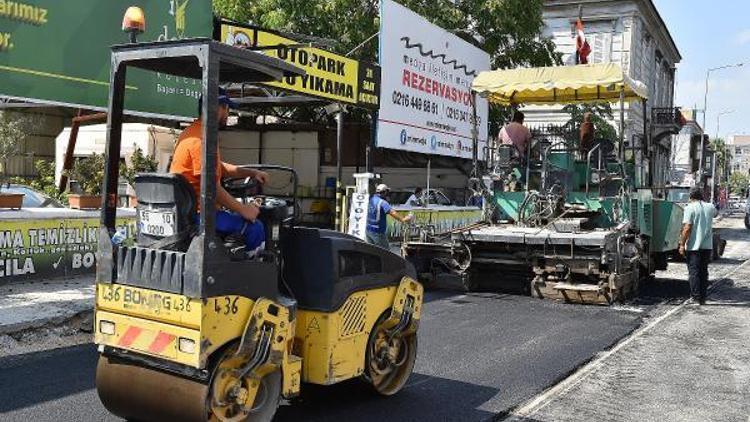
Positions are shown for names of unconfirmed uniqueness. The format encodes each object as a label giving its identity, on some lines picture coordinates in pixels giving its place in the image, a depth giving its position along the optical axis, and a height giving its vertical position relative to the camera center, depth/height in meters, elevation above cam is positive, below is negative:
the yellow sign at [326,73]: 12.23 +1.85
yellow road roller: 4.03 -0.70
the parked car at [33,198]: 10.95 -0.48
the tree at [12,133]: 23.00 +0.97
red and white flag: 19.61 +3.47
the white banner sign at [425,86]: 16.12 +2.18
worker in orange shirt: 4.18 -0.06
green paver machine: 10.25 -0.42
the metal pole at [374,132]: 15.81 +0.94
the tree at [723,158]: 76.61 +3.14
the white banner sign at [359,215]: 11.44 -0.58
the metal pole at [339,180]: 14.23 -0.08
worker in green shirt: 10.79 -0.81
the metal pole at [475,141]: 11.76 +0.61
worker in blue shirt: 11.00 -0.59
